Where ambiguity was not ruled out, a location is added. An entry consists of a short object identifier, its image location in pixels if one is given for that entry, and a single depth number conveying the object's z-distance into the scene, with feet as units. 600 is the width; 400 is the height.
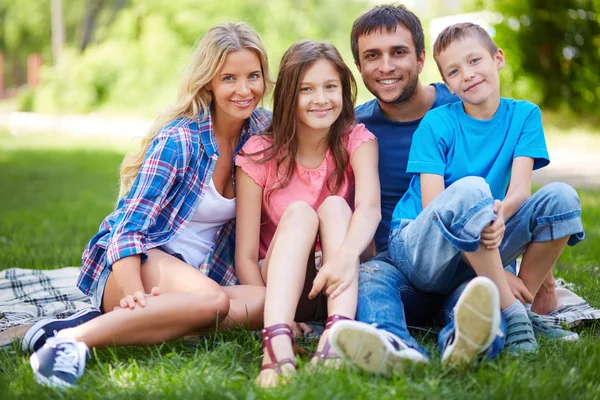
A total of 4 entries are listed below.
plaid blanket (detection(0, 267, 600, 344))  10.09
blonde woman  8.46
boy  8.09
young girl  9.32
